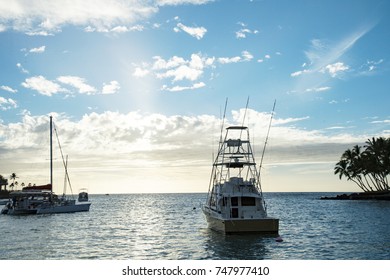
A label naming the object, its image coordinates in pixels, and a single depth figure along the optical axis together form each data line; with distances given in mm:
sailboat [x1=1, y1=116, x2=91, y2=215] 65125
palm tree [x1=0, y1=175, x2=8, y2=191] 153375
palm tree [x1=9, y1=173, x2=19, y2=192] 190150
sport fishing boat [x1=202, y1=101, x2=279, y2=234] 29312
